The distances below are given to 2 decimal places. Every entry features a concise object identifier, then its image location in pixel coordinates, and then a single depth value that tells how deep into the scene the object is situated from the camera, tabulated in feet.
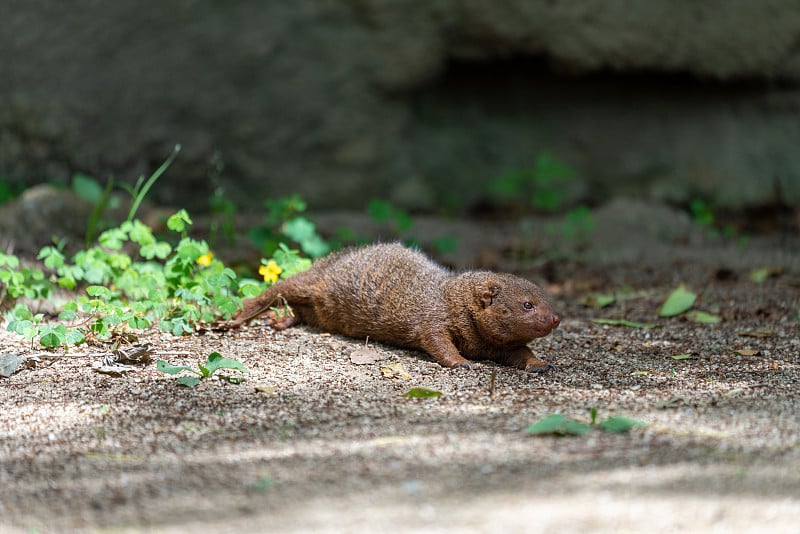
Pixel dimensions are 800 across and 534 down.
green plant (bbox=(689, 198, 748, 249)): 44.64
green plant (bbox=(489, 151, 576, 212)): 47.65
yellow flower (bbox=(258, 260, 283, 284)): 28.22
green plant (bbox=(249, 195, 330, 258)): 32.94
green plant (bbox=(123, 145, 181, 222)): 28.37
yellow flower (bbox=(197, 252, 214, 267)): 27.48
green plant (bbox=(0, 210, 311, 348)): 24.73
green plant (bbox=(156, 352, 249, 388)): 21.48
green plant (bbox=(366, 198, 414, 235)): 39.34
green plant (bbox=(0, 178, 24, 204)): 39.49
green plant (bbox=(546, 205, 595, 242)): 42.78
